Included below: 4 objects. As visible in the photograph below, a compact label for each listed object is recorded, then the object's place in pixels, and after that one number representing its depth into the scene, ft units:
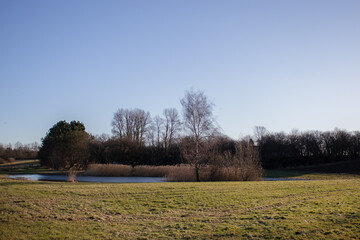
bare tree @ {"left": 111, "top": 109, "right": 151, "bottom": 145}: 193.67
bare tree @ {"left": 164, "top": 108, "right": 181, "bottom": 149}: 186.80
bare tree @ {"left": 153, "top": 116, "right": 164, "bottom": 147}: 193.28
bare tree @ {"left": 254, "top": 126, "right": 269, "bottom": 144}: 234.17
